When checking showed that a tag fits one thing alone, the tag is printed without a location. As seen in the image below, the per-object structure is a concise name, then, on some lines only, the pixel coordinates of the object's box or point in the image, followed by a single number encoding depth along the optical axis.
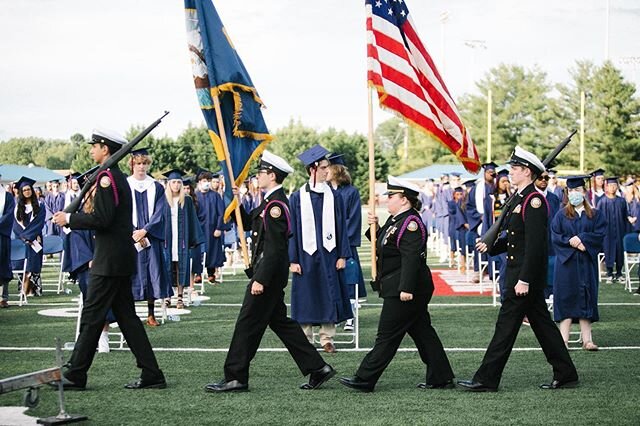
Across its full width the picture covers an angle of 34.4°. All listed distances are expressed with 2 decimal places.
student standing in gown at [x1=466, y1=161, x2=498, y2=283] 16.05
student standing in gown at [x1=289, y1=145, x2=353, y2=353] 11.02
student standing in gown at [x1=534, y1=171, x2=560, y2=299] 13.12
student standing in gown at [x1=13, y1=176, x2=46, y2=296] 17.16
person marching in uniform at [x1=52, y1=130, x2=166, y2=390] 8.73
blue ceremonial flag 9.90
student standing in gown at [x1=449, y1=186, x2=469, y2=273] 22.19
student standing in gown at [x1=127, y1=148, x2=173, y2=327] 12.65
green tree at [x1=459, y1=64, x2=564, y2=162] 76.75
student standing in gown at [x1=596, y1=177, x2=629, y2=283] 21.33
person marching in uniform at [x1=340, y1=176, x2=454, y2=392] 8.70
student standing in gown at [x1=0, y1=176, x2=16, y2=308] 14.88
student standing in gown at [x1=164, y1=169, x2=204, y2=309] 15.13
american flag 10.27
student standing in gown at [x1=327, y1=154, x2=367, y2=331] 12.73
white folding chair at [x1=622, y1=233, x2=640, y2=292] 19.12
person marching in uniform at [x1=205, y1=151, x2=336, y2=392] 8.76
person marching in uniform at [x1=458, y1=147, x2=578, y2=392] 8.75
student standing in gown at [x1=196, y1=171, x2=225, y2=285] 20.28
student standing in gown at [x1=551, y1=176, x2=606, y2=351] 11.16
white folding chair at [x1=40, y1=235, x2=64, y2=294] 18.30
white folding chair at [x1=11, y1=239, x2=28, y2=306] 16.73
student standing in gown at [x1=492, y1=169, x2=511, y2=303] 15.34
